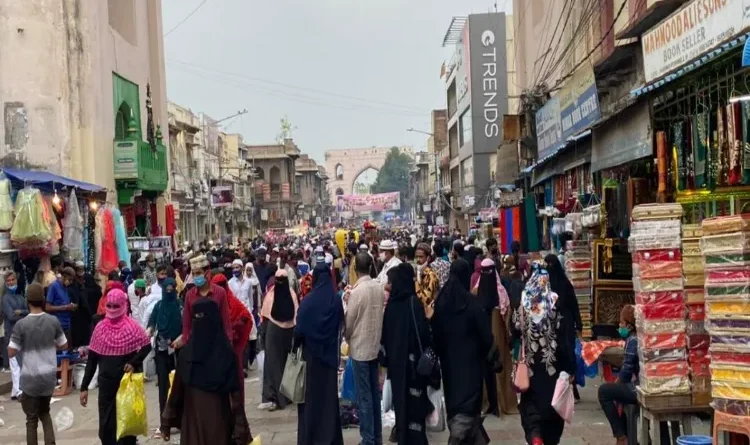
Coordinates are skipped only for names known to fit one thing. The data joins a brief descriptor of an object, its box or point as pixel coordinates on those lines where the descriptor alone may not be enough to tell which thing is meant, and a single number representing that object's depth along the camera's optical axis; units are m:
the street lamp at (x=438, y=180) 63.00
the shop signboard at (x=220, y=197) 41.50
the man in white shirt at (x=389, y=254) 10.46
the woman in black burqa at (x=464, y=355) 6.38
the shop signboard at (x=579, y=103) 11.77
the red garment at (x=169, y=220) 26.05
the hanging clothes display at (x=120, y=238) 16.89
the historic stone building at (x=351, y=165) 143.00
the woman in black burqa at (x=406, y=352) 6.76
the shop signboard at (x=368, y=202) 89.12
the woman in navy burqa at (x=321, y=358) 6.91
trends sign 38.88
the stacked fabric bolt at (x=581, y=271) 10.73
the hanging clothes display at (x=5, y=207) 12.85
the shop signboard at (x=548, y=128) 14.66
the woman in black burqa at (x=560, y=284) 7.52
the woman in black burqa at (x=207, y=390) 6.21
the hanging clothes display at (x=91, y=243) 16.19
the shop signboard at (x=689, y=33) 6.57
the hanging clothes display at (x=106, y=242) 16.39
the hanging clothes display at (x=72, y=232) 14.88
